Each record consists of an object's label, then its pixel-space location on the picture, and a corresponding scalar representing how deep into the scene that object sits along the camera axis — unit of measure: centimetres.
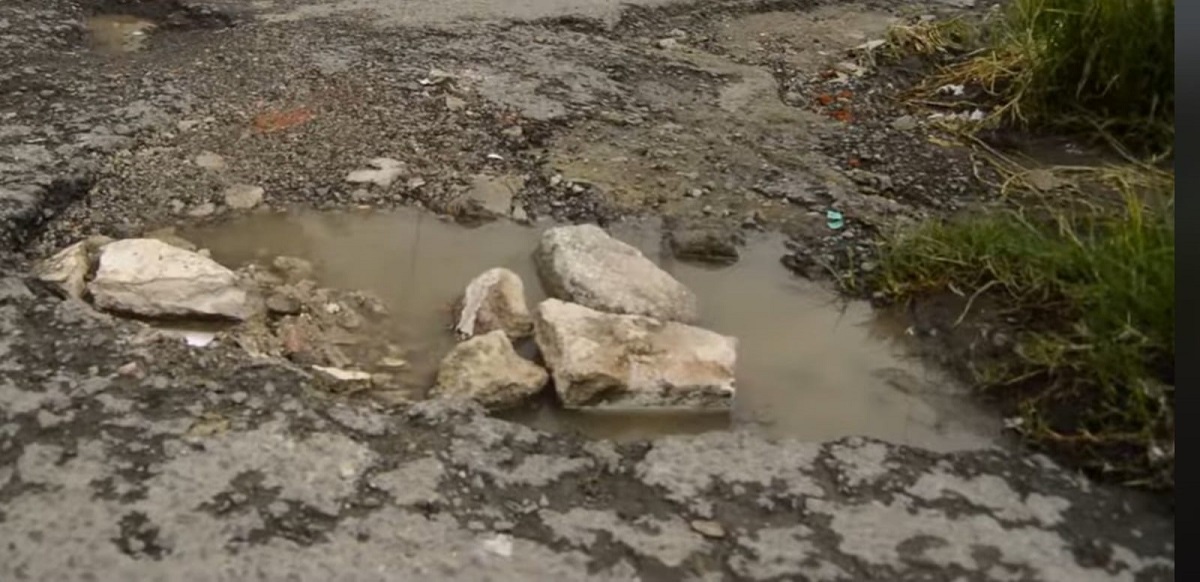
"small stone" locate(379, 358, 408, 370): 252
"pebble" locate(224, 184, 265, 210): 306
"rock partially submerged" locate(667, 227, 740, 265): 292
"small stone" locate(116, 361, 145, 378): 231
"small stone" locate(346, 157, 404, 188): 317
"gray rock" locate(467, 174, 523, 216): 308
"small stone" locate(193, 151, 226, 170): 321
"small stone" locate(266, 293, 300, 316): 264
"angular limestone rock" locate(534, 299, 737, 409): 236
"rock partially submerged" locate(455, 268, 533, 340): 257
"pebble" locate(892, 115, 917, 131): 358
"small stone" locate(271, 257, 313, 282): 281
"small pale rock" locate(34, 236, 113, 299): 260
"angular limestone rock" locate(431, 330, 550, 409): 233
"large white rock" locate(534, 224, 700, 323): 263
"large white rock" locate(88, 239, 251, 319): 258
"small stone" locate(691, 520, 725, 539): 199
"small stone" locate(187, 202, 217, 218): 302
